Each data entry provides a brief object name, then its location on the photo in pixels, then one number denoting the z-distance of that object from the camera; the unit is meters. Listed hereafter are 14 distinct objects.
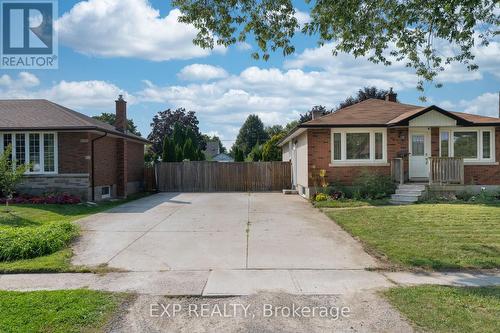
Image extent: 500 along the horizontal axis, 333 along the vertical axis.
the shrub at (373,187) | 16.33
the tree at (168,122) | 61.84
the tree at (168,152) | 27.42
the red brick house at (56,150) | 16.45
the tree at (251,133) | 81.12
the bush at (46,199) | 15.16
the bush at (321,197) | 16.25
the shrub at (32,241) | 7.52
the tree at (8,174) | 13.16
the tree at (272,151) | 35.47
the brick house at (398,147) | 17.16
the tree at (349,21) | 7.89
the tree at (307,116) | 43.96
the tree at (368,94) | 41.09
